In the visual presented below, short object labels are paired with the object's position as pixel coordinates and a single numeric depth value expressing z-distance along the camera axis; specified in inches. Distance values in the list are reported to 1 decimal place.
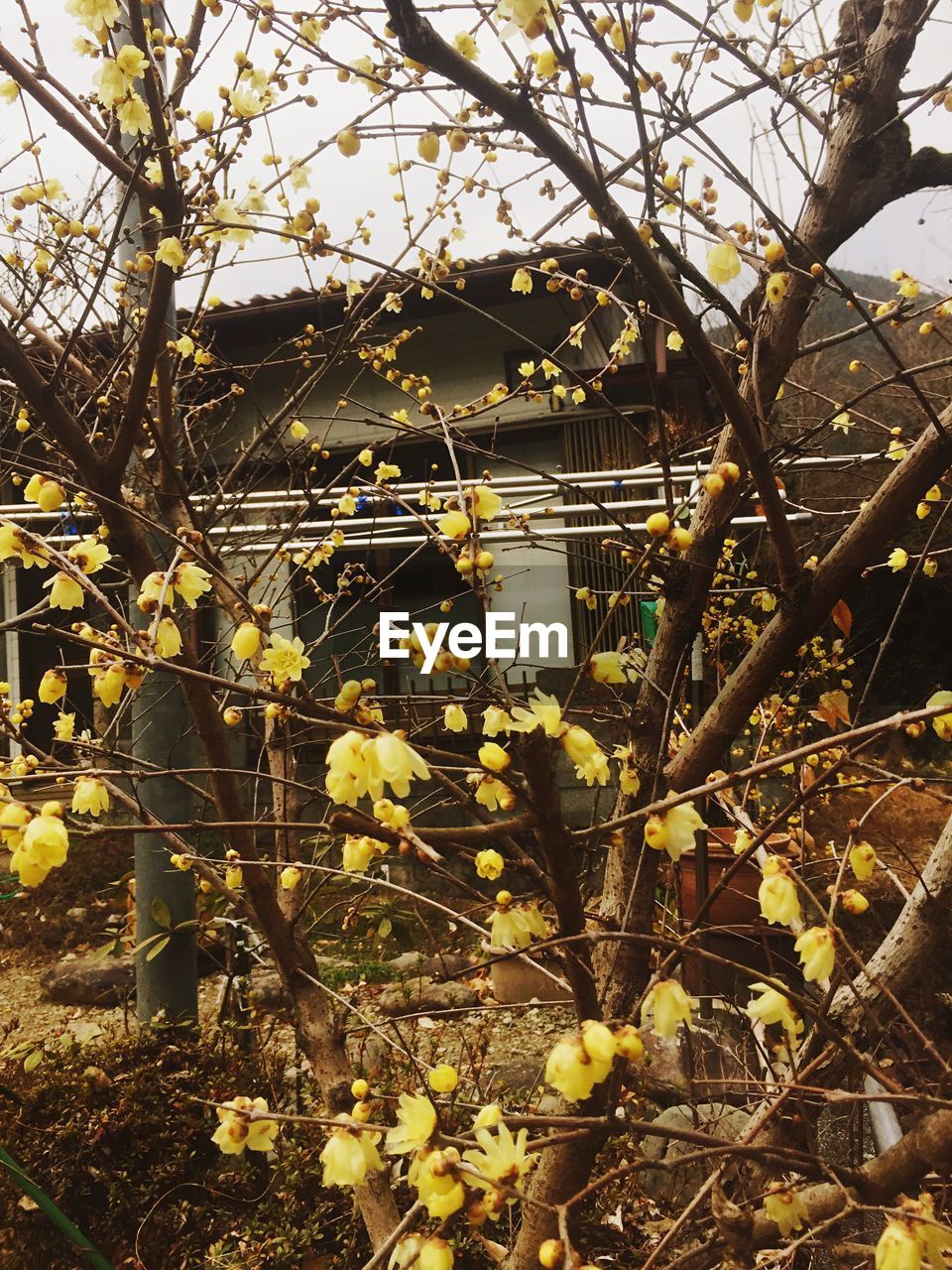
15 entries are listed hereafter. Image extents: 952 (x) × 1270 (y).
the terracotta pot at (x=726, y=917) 128.3
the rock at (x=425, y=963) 168.2
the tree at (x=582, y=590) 38.6
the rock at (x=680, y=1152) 87.2
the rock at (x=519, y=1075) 116.9
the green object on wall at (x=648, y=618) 138.0
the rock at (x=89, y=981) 165.2
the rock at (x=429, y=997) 149.6
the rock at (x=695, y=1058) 103.2
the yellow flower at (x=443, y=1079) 40.8
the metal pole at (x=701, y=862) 113.3
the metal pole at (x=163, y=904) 109.9
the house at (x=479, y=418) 212.5
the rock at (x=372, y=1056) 97.4
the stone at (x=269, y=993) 159.6
